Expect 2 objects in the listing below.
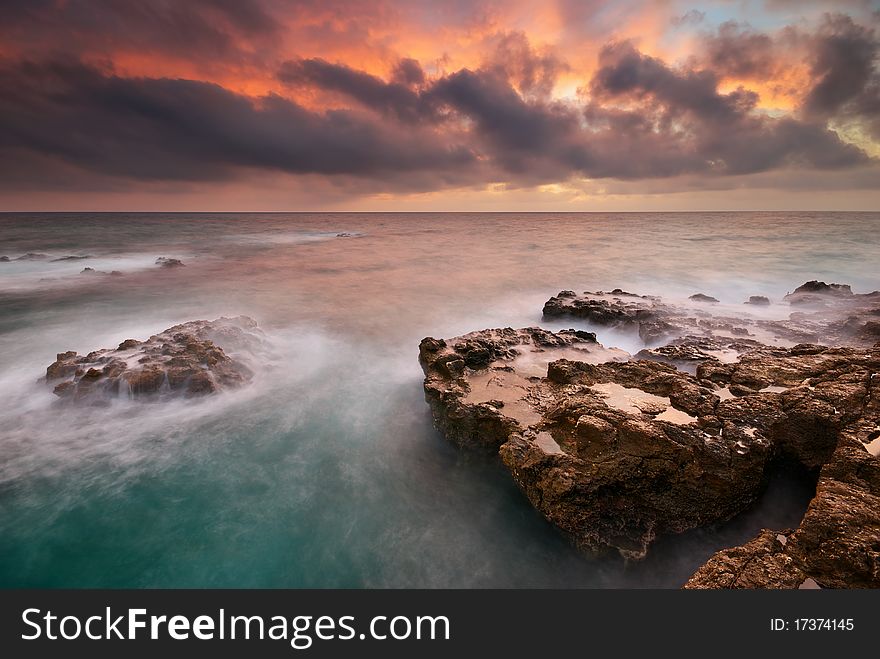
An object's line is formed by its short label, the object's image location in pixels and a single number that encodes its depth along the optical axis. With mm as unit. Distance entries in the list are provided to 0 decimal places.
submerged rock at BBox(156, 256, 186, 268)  27333
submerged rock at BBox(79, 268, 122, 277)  23372
